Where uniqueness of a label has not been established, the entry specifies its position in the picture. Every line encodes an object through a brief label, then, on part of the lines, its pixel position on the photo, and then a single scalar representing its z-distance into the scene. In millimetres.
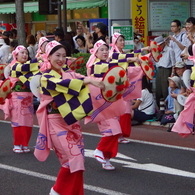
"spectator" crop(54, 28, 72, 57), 13155
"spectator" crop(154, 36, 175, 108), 11602
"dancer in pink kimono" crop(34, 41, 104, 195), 5359
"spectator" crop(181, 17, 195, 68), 10605
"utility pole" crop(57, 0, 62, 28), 14625
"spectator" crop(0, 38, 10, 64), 13927
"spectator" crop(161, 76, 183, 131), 10371
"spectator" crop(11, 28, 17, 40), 17506
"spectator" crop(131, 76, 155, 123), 10953
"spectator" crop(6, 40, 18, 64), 13159
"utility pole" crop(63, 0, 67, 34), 14805
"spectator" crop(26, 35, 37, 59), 14023
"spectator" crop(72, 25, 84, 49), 14219
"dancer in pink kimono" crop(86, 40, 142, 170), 7461
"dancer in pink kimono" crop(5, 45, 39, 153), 8562
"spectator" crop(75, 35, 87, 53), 13843
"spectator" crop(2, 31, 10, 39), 16253
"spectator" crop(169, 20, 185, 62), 11301
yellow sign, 13852
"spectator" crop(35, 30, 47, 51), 15102
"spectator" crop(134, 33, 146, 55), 13102
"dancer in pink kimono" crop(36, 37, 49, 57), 8757
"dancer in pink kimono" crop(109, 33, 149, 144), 8180
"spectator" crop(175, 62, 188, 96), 10492
